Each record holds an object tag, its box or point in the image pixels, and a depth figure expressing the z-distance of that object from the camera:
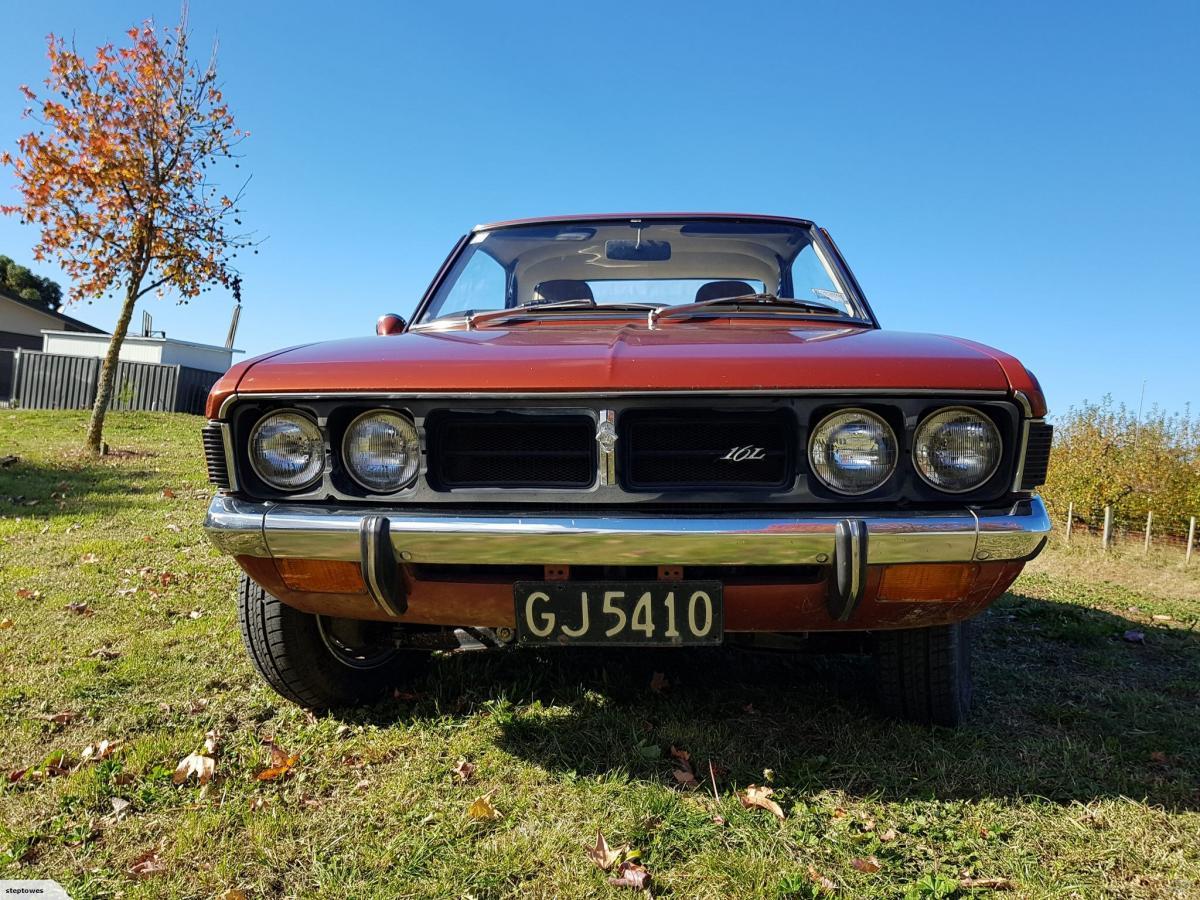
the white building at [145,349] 21.78
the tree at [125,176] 9.63
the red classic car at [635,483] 1.82
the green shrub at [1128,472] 18.08
